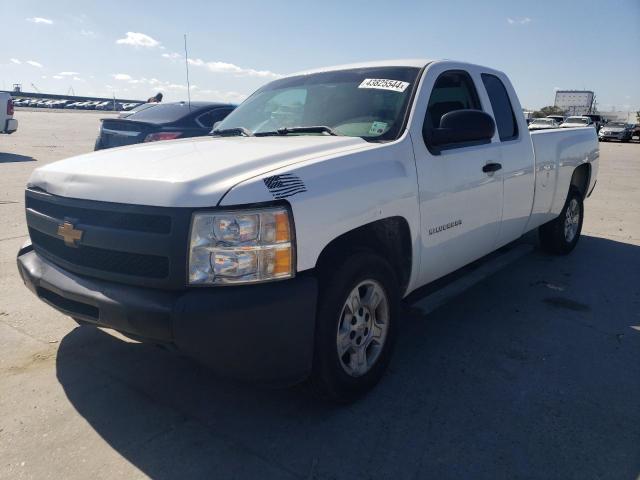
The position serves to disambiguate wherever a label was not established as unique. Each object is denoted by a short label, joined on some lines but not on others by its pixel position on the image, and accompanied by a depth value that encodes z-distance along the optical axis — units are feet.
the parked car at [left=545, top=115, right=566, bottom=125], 119.34
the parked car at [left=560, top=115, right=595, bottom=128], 108.45
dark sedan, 24.62
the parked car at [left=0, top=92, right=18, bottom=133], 49.37
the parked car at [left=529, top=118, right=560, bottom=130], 97.85
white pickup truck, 7.39
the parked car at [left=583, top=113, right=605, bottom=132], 124.43
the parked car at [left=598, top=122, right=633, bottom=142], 116.16
